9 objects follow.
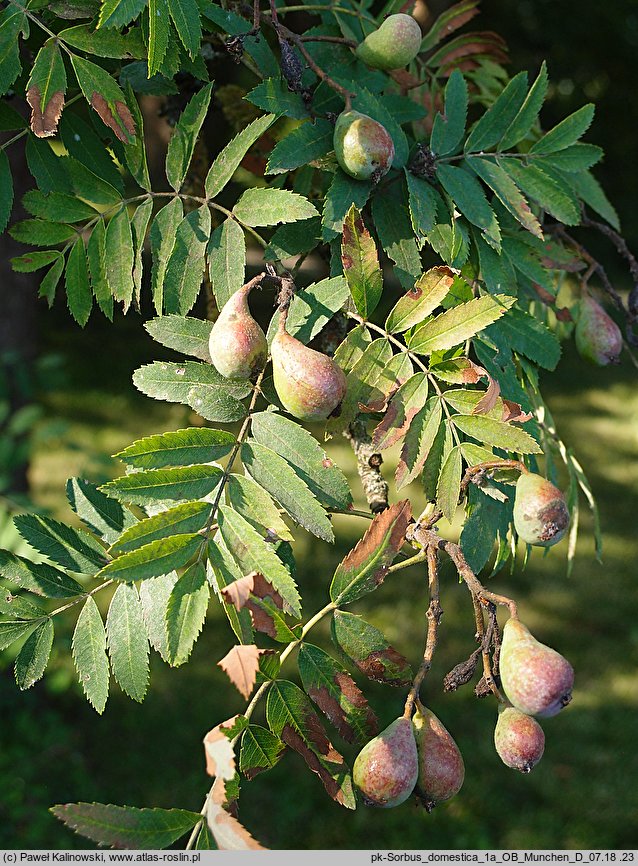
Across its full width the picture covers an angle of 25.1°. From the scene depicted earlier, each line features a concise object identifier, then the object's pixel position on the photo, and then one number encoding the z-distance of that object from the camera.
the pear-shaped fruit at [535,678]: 0.40
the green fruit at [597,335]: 0.55
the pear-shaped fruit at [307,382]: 0.42
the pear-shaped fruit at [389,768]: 0.41
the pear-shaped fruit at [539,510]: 0.42
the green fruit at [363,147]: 0.45
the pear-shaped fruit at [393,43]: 0.49
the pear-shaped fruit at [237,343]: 0.43
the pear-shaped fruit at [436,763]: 0.42
